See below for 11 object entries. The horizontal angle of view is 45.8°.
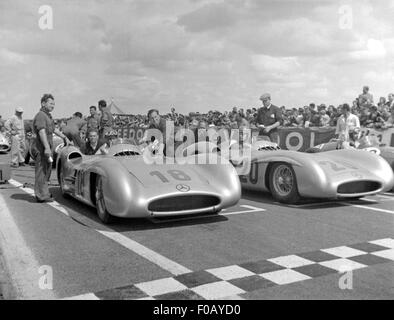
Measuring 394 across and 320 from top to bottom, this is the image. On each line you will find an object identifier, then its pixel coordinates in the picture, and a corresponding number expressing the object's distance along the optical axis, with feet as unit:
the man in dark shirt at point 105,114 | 34.40
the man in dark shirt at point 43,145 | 20.71
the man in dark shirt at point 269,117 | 26.84
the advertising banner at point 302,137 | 39.96
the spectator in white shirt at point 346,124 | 30.71
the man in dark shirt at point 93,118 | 32.05
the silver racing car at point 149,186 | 15.17
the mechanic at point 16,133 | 39.50
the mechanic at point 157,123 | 21.13
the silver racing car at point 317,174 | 18.98
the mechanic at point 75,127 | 22.76
